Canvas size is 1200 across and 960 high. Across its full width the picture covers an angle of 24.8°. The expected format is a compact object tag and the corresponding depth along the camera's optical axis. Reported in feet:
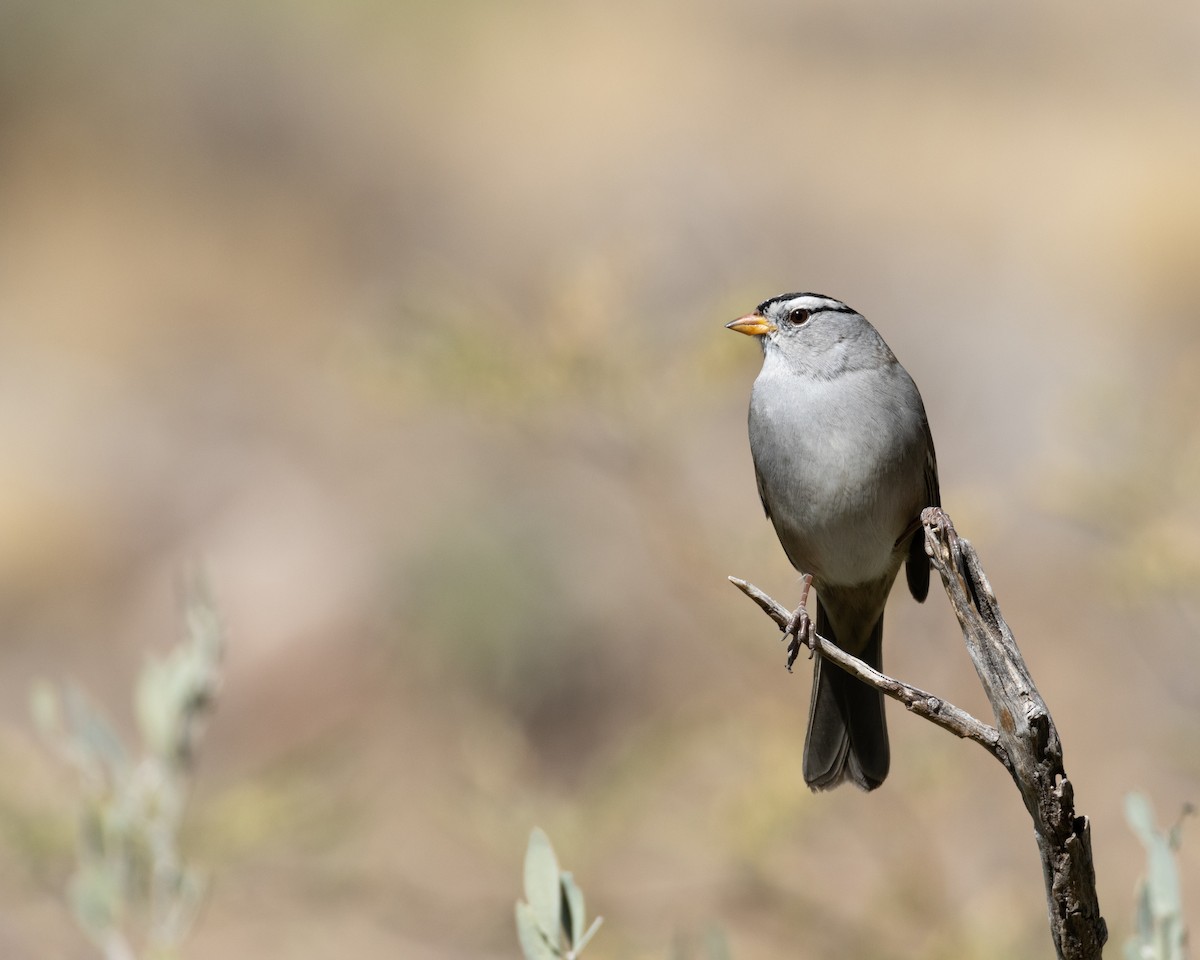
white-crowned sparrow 22.85
